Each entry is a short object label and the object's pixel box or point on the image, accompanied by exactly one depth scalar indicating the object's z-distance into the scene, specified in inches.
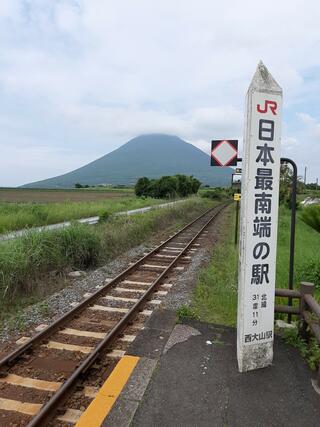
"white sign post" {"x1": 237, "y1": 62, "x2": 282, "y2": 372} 122.2
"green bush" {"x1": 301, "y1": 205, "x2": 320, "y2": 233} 342.7
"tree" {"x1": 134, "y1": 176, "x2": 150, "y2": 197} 1932.7
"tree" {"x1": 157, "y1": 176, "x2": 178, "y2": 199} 1852.9
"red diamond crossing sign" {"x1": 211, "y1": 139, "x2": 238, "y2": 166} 269.7
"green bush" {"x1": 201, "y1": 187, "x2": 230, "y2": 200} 2082.6
